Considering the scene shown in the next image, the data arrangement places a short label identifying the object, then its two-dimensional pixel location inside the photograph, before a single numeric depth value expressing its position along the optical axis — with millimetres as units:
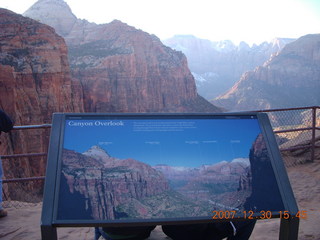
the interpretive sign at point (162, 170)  2293
